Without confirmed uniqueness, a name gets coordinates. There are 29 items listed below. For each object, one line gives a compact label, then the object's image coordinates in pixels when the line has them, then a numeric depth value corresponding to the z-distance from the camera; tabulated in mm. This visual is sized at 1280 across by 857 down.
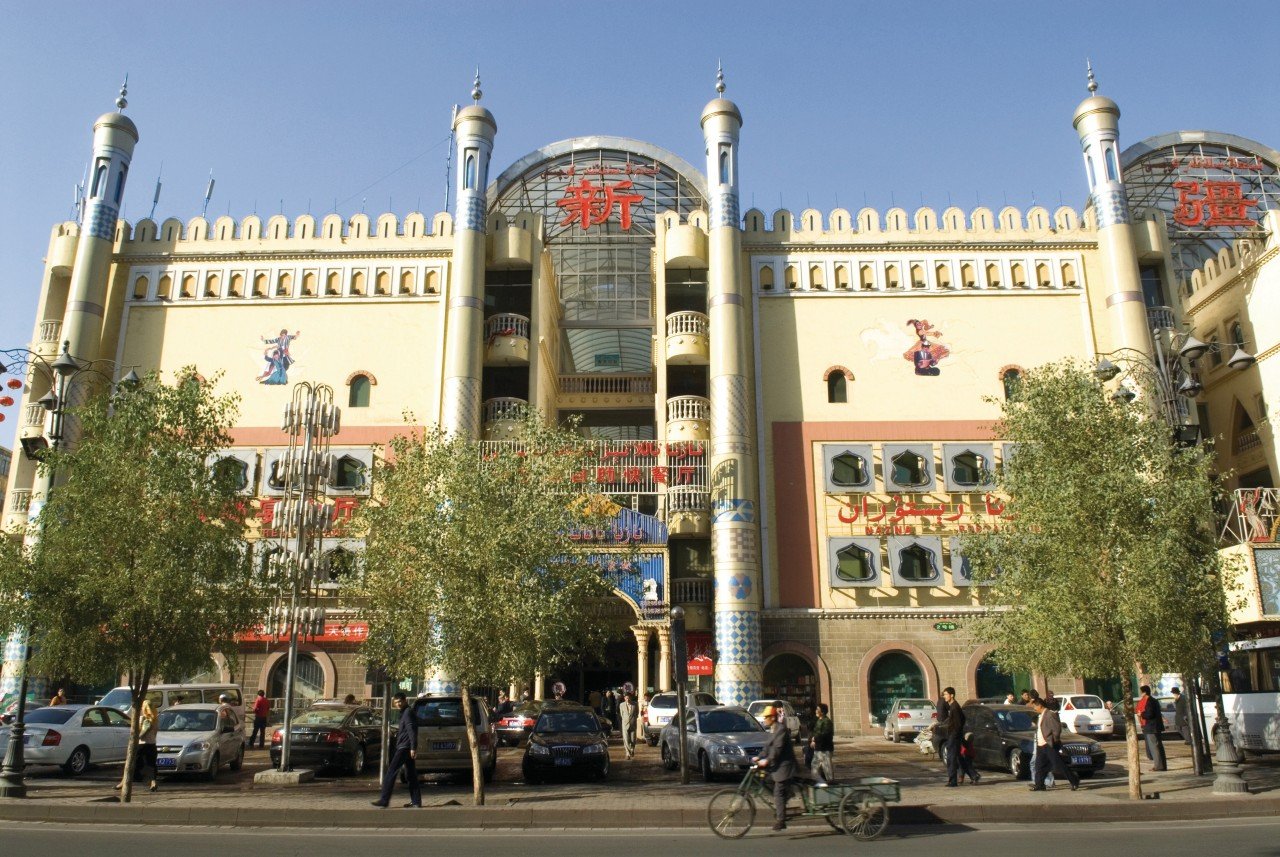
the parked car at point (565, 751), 18125
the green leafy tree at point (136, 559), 15617
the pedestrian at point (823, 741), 16297
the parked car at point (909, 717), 27891
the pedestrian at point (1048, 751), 16391
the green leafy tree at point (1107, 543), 15914
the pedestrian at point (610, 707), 31548
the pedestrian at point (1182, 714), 20500
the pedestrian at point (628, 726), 23156
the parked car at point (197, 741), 18328
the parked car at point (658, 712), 26859
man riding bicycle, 12625
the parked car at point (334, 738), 19359
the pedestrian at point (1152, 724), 18359
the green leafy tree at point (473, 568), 16016
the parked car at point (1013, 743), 18203
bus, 20625
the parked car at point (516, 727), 25703
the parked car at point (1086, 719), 26422
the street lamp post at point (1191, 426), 15438
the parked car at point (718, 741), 17516
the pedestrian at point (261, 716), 26344
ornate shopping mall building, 31797
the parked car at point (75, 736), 18531
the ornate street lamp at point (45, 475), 15422
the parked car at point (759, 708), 25797
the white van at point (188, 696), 23781
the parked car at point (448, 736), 17766
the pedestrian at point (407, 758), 14344
